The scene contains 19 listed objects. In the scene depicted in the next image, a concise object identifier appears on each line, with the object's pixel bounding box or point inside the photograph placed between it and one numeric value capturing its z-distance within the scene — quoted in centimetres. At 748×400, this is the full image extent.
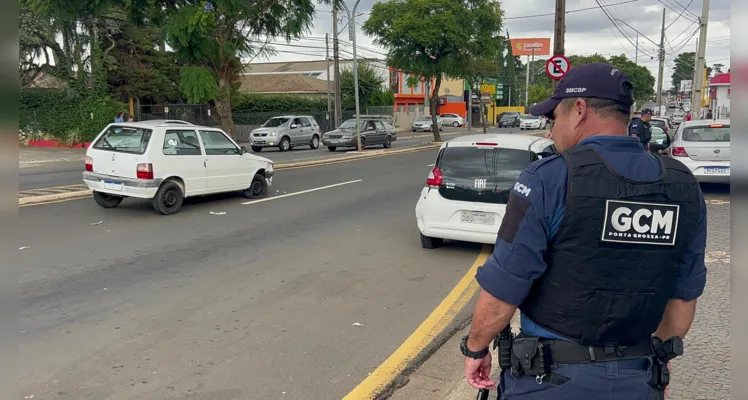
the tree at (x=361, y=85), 5294
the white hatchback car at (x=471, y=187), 798
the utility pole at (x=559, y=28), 1734
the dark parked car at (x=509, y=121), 6206
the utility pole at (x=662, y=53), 4981
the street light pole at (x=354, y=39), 2595
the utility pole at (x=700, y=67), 2692
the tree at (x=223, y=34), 1599
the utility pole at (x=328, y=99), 4399
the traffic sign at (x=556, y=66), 1619
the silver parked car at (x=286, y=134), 2867
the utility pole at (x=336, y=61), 3547
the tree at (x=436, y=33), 3259
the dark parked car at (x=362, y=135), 2791
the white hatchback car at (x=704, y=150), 1245
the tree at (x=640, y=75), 7989
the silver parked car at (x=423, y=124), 5425
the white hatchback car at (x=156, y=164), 1046
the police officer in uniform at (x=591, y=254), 212
